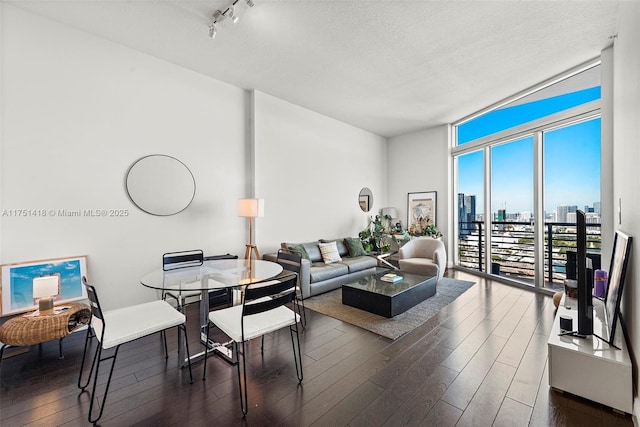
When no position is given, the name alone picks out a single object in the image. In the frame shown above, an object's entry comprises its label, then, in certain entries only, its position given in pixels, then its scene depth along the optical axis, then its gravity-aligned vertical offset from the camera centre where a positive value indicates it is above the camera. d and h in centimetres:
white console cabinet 175 -106
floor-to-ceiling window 391 +53
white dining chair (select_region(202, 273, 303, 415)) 186 -81
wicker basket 219 -94
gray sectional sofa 412 -96
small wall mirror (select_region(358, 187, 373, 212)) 675 +30
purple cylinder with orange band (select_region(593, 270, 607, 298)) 292 -78
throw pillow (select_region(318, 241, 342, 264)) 494 -75
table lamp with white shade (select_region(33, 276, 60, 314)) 242 -74
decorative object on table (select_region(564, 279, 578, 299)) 292 -84
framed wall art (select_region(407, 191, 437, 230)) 641 +5
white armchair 468 -86
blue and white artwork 256 -66
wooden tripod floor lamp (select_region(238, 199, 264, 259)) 394 +6
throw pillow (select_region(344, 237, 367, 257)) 557 -72
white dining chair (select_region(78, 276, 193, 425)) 175 -79
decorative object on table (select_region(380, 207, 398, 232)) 696 -8
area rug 307 -130
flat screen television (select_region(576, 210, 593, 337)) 205 -58
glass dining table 218 -58
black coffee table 341 -109
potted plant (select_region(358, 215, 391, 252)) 612 -61
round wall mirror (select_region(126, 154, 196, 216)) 343 +36
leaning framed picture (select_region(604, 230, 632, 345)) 196 -55
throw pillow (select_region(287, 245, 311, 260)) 454 -64
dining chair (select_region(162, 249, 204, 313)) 287 -55
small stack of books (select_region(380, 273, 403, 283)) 398 -98
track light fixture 261 +197
